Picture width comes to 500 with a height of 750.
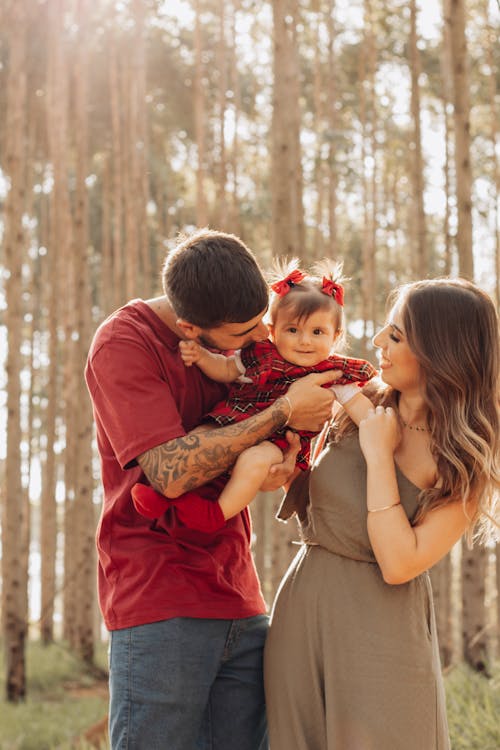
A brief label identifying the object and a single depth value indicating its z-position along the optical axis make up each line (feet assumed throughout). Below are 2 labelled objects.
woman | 6.86
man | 6.77
